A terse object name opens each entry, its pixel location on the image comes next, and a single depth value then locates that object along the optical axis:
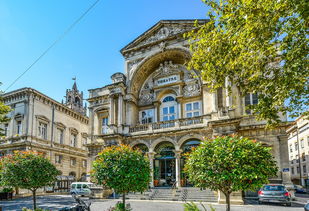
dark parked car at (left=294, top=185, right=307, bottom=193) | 30.69
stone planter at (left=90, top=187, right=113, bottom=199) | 20.97
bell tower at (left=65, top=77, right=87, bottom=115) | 59.27
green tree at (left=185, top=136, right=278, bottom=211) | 7.59
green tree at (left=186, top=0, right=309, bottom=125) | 6.93
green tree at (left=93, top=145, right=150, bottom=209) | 9.34
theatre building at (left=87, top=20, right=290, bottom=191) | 18.69
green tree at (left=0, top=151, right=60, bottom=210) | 11.06
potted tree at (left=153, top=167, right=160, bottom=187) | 21.92
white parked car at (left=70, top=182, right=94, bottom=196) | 23.28
